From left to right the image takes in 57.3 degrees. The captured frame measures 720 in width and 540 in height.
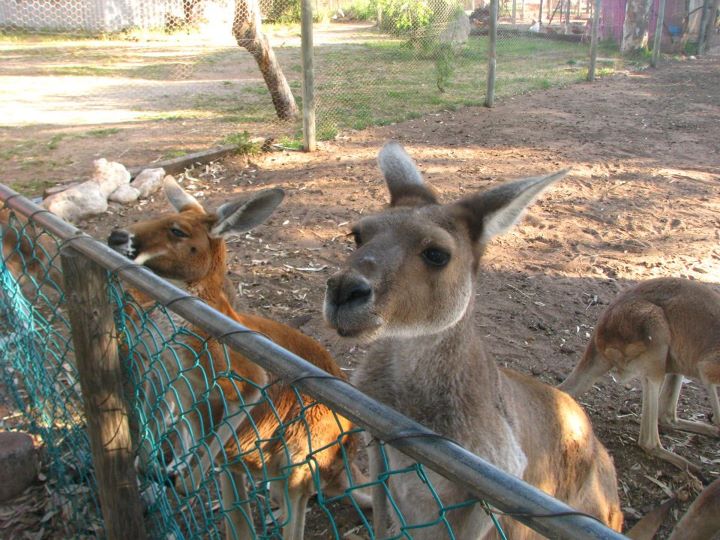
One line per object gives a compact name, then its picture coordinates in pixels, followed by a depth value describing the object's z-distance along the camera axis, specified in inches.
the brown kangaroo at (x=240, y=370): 116.4
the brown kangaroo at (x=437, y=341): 83.8
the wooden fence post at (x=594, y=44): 537.6
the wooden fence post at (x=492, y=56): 452.8
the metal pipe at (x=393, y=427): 40.8
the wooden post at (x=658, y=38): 630.5
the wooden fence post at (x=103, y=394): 87.1
